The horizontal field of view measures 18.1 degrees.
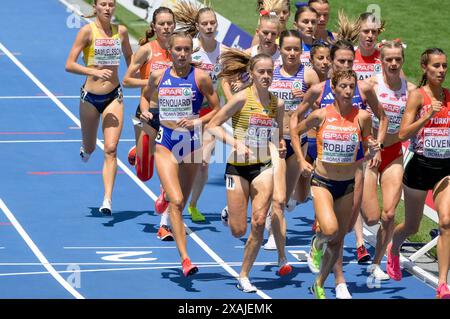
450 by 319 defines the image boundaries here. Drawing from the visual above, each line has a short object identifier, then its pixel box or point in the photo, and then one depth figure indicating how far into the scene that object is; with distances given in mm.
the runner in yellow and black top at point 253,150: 14898
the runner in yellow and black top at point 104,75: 17984
